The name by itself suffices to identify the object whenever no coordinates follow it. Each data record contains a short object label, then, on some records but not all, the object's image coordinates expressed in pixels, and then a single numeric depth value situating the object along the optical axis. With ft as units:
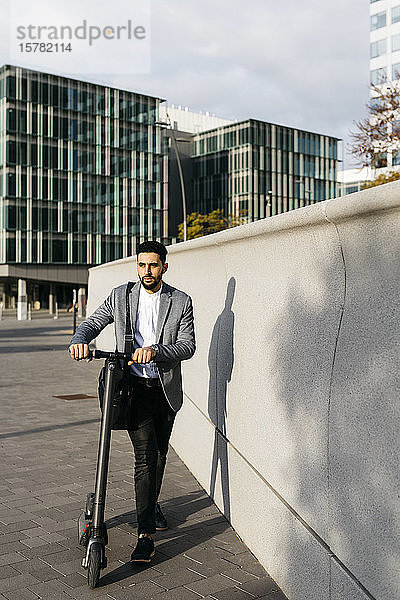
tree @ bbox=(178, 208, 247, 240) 183.52
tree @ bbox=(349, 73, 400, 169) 80.02
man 15.67
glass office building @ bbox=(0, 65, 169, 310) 230.68
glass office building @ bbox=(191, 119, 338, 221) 276.62
